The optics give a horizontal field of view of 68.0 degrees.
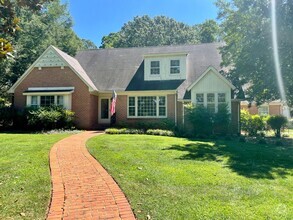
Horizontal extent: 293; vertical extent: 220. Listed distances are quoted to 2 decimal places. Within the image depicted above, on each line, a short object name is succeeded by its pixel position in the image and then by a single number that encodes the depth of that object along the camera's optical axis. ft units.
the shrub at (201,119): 47.86
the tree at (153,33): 149.48
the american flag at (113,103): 55.46
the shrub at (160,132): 45.48
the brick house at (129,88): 51.88
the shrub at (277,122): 50.93
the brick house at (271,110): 91.56
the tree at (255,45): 39.89
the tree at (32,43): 68.92
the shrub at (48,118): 50.07
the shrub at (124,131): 46.29
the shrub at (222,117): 48.31
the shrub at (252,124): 53.43
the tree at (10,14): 11.72
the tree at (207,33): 136.12
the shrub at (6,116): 53.31
